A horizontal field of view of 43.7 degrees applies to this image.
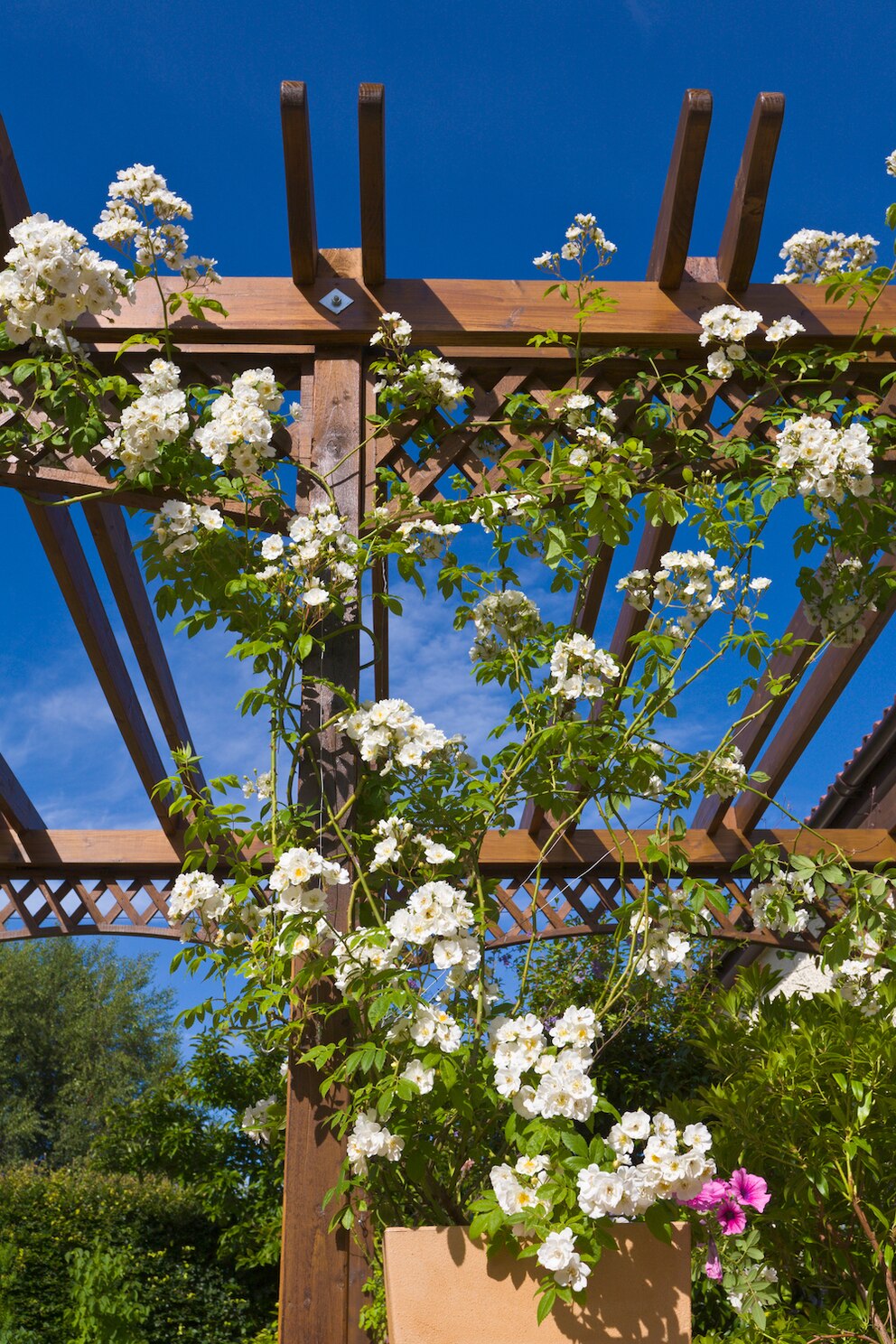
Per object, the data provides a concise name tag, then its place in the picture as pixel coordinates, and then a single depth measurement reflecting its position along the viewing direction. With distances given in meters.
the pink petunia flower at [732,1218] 2.54
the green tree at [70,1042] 14.33
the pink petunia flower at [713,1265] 2.53
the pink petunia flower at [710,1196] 2.37
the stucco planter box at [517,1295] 1.87
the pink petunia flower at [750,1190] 2.54
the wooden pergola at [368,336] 2.45
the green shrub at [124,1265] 6.16
